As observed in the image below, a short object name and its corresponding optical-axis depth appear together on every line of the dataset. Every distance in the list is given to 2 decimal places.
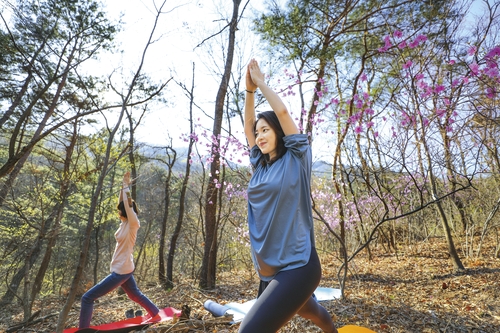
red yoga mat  3.14
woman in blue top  1.25
